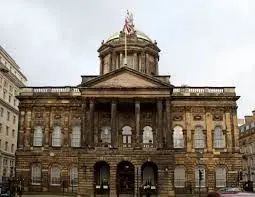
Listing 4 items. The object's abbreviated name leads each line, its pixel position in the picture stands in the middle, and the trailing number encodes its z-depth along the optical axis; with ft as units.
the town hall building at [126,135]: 153.17
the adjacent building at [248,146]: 237.04
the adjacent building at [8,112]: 203.82
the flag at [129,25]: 178.09
